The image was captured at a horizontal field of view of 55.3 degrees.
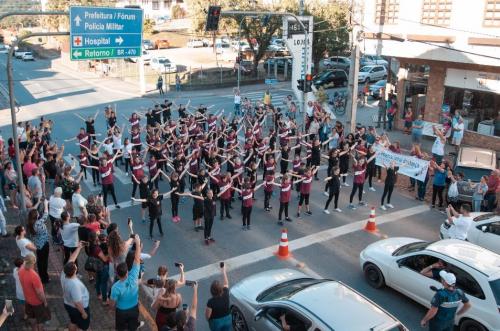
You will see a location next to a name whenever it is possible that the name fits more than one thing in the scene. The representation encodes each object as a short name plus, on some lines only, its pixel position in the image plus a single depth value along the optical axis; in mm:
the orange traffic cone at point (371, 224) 12648
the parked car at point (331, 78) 36500
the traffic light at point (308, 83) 20406
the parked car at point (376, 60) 41375
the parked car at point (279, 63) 43688
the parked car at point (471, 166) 13680
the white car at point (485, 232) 10352
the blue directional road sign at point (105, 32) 13940
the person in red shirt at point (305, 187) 13102
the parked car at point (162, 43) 63103
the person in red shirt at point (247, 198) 12358
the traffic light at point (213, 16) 17312
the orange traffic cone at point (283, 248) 11179
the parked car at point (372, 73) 37562
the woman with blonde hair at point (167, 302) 6555
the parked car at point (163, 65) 44219
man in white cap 7223
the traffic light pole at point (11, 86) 9570
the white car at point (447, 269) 7844
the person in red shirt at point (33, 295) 7148
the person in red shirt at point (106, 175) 13031
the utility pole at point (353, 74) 18719
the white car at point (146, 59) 47972
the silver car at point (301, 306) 6488
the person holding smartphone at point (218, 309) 6613
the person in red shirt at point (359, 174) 13793
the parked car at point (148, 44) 60031
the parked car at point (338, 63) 41400
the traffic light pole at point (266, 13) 15818
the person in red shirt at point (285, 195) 12711
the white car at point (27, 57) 62991
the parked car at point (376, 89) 33562
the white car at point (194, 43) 66688
